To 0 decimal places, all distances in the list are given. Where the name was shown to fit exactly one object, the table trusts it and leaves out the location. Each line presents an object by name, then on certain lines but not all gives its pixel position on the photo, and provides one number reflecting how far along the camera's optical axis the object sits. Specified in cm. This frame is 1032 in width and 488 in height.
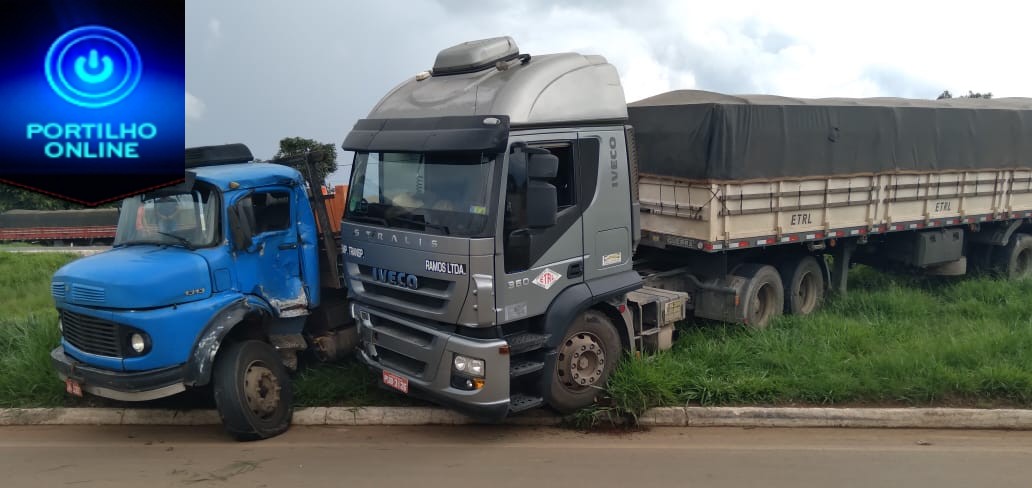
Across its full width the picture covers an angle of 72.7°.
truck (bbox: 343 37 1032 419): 552
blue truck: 560
